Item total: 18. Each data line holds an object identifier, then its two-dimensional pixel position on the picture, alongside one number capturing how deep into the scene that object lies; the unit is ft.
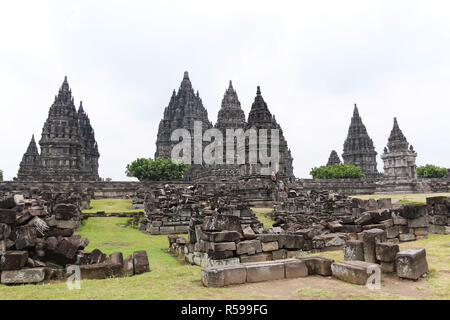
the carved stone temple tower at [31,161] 203.23
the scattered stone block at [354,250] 21.61
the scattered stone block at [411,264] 18.45
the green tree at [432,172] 226.58
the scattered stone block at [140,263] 22.71
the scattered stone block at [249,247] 26.22
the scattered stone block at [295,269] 19.79
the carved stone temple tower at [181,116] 261.85
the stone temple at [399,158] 153.28
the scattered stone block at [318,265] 19.90
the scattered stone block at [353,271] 17.42
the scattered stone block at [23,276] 19.16
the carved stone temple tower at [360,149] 257.75
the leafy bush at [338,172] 222.69
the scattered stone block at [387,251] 19.92
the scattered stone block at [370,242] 20.98
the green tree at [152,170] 163.41
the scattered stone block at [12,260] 19.44
